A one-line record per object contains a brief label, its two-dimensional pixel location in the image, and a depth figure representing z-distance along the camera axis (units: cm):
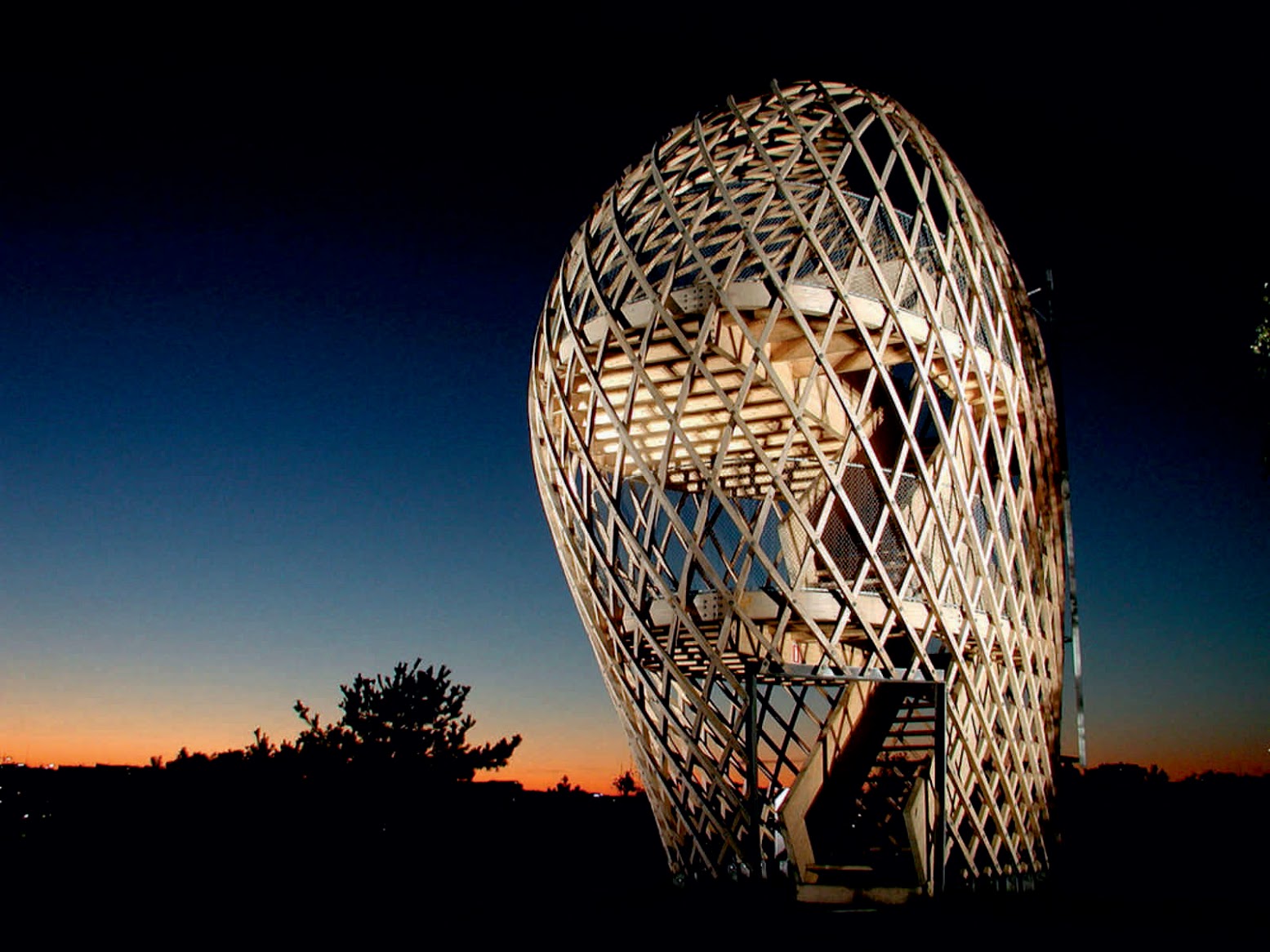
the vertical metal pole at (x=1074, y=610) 1361
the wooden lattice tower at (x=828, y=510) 1098
